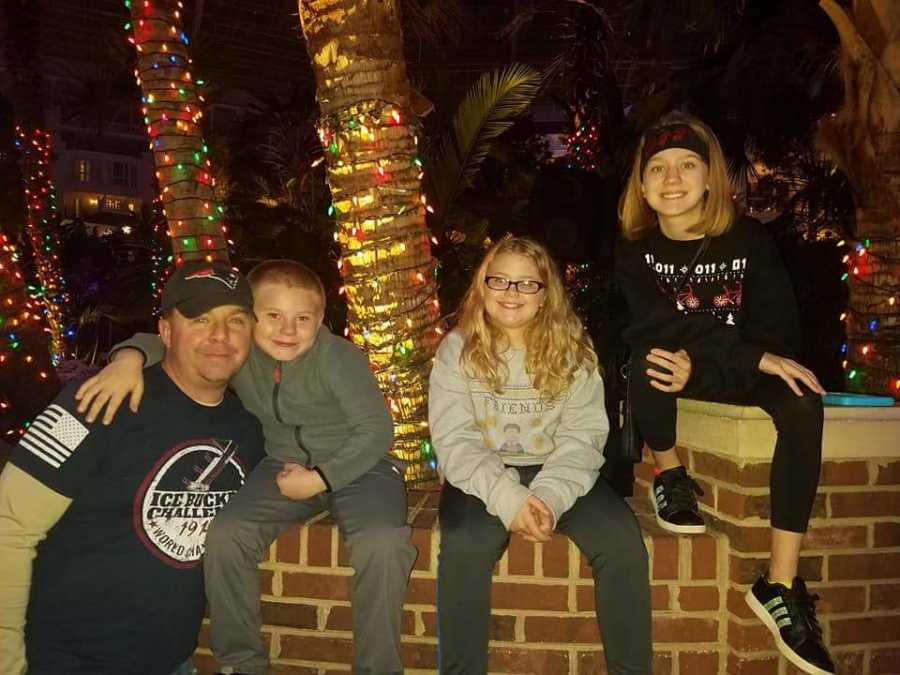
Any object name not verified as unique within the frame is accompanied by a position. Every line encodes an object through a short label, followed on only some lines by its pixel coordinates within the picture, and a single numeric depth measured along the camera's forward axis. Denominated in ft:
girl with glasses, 7.91
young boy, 7.88
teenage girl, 8.07
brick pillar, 8.55
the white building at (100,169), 151.94
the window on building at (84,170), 155.63
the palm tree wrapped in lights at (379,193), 11.73
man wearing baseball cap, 6.91
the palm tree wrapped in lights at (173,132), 15.17
